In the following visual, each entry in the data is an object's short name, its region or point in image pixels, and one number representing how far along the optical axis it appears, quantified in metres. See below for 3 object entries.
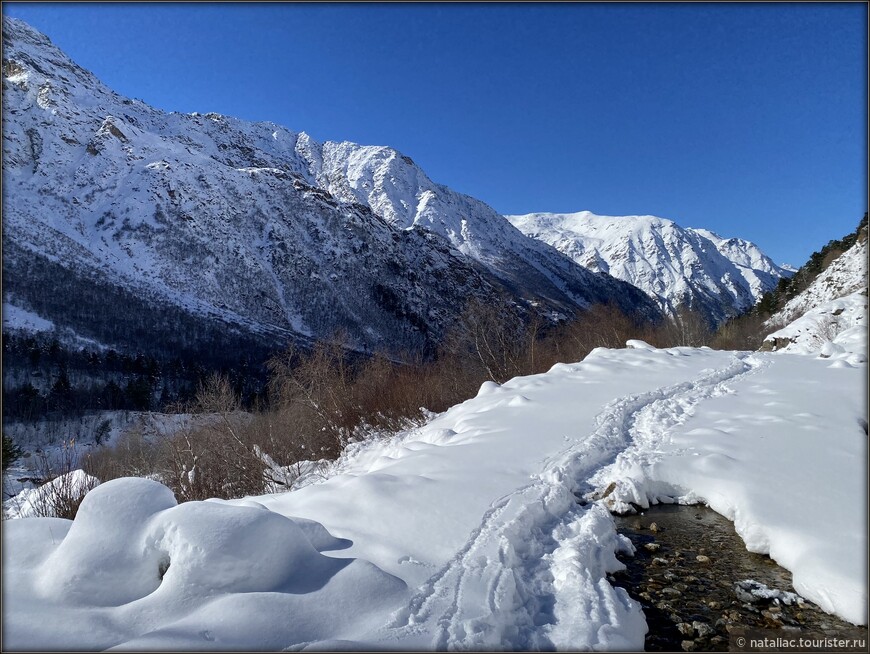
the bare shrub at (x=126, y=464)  18.62
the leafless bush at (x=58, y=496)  10.16
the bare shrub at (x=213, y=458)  17.73
